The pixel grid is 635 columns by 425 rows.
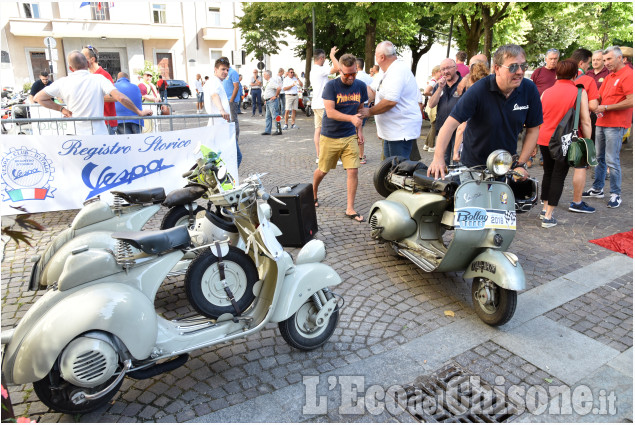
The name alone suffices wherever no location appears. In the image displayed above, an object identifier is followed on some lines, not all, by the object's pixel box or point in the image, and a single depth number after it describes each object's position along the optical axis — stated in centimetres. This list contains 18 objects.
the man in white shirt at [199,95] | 1767
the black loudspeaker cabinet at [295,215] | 492
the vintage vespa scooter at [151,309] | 232
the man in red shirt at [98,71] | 689
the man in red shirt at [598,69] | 716
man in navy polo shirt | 379
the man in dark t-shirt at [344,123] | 564
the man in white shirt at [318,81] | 868
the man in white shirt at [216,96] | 737
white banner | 563
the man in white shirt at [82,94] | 618
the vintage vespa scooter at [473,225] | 346
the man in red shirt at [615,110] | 643
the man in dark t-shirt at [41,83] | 1158
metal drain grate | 265
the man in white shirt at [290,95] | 1434
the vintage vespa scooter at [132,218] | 338
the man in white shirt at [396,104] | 566
